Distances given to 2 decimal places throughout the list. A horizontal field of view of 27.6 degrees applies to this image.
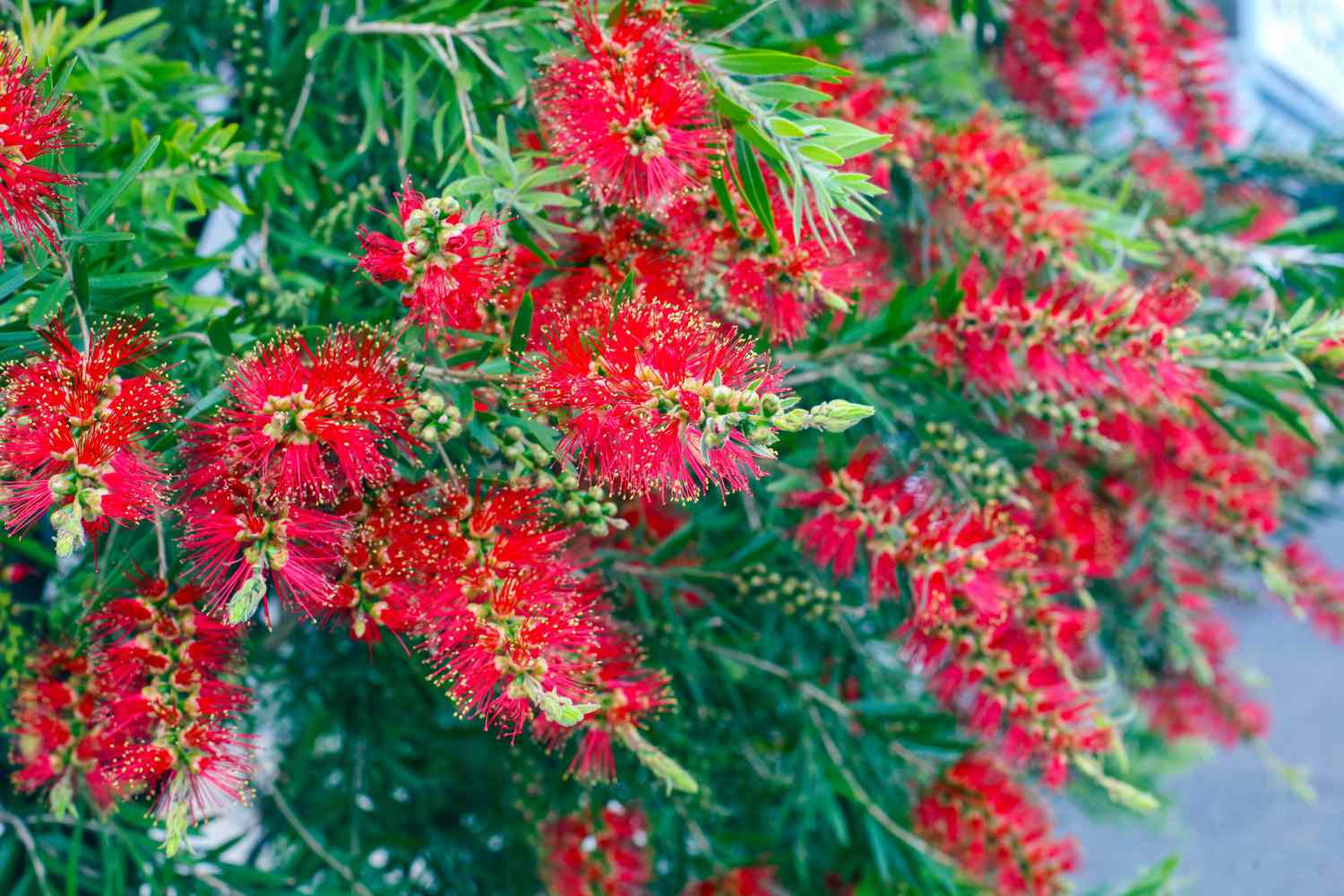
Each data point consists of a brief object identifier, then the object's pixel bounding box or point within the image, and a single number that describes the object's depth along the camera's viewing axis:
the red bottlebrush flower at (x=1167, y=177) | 1.39
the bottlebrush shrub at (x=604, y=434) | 0.86
